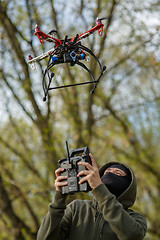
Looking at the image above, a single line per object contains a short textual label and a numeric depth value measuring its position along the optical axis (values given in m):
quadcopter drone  4.59
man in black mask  4.57
